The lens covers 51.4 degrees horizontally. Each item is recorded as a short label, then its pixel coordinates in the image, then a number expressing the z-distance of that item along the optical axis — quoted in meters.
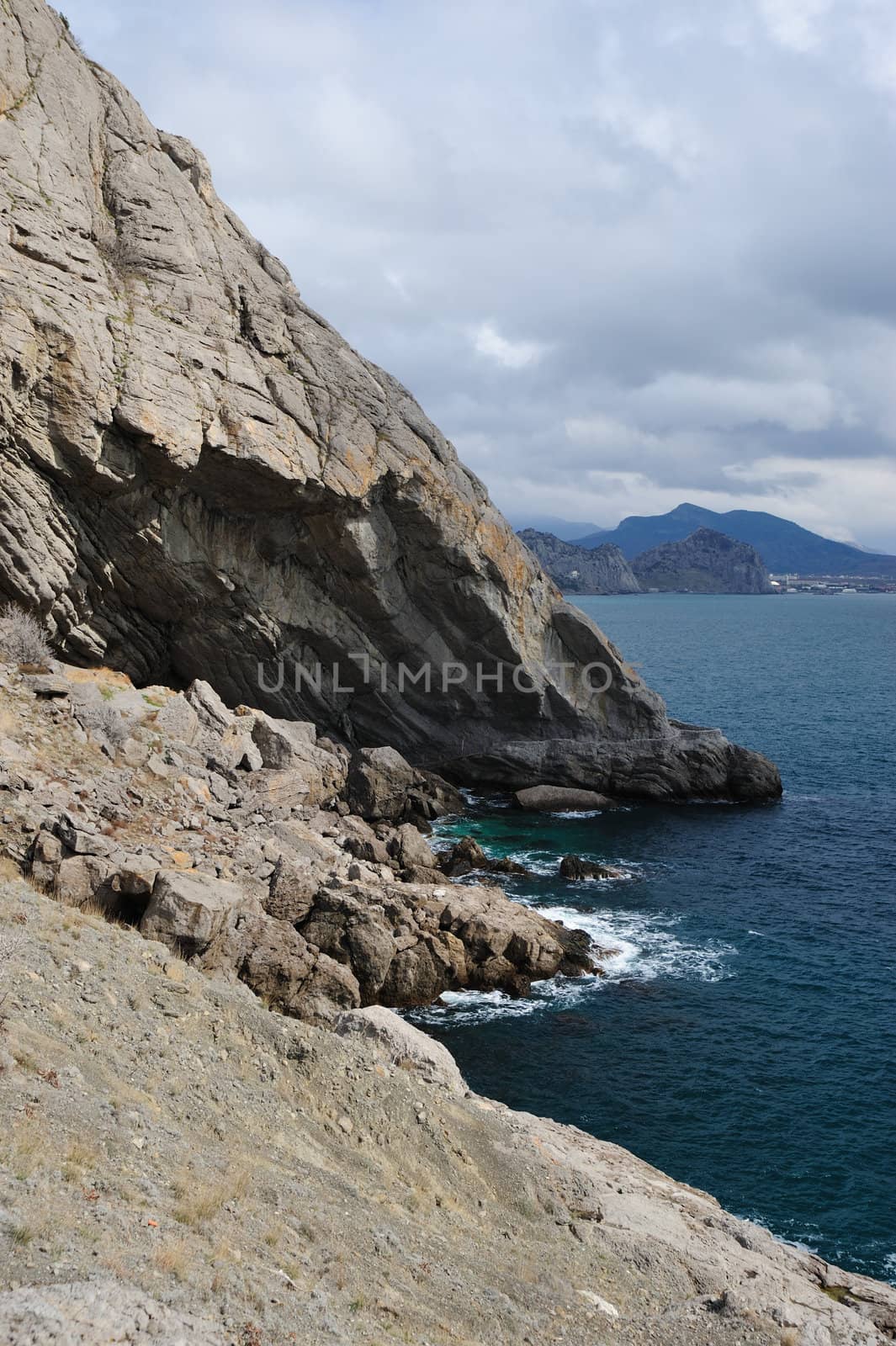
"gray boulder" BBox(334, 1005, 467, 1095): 19.86
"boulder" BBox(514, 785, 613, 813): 56.50
